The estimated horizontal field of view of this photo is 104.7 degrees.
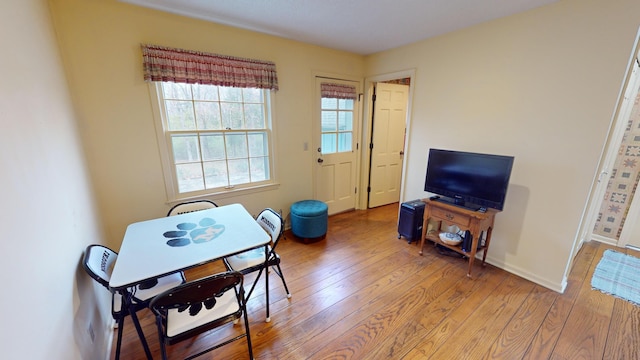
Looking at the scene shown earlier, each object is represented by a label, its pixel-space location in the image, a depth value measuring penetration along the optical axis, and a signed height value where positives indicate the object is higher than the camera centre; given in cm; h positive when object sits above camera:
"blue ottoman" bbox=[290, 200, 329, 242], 298 -124
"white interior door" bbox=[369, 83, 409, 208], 387 -39
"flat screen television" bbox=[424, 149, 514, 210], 220 -59
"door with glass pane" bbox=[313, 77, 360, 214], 342 -38
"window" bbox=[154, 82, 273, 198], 244 -21
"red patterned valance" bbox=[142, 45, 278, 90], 217 +45
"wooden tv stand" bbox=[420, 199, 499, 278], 229 -100
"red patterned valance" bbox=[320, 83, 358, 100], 333 +34
